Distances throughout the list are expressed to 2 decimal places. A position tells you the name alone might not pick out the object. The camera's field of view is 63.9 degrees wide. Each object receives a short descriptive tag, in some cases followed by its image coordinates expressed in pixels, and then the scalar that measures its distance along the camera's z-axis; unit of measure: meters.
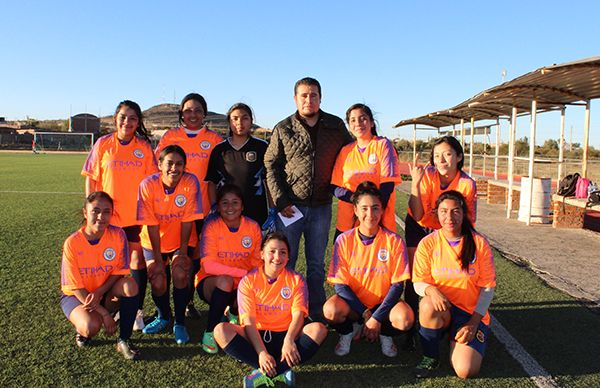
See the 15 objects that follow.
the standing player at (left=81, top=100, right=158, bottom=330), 3.92
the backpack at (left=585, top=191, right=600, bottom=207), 7.67
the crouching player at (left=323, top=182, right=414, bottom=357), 3.37
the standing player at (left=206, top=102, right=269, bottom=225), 4.07
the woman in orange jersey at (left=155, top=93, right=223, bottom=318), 4.22
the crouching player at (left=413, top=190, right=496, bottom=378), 3.16
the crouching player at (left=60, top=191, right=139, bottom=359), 3.34
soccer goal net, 55.72
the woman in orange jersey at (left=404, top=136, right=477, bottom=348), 3.58
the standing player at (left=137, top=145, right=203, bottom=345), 3.76
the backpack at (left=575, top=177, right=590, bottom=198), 8.33
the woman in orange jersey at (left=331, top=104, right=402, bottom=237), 3.77
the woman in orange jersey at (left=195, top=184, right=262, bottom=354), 3.69
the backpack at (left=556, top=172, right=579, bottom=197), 8.45
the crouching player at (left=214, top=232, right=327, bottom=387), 2.99
